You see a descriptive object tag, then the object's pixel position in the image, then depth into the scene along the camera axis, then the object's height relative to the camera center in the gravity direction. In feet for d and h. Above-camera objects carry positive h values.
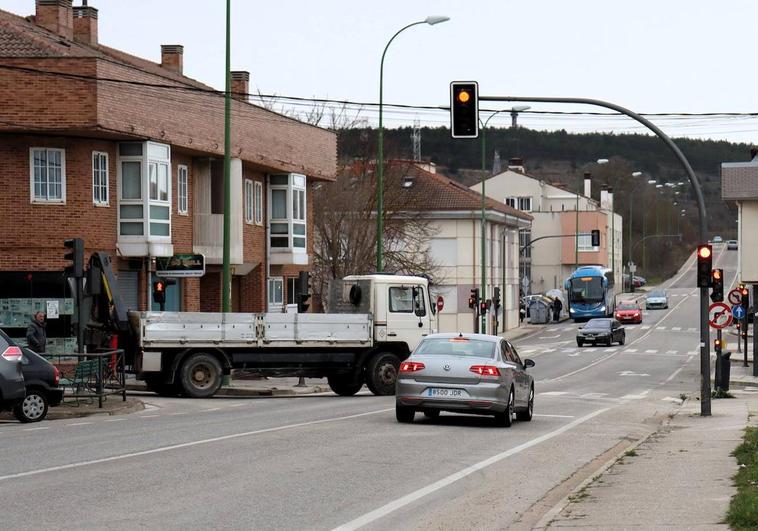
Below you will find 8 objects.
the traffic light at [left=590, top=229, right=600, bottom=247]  263.76 +7.17
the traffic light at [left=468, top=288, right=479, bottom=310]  202.98 -3.66
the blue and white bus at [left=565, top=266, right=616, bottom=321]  299.58 -3.78
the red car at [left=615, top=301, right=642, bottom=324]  308.40 -8.92
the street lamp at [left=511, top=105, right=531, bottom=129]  144.20 +17.73
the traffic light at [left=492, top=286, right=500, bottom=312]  215.92 -3.62
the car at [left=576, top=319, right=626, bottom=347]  227.61 -9.73
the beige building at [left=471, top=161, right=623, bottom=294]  406.50 +15.90
